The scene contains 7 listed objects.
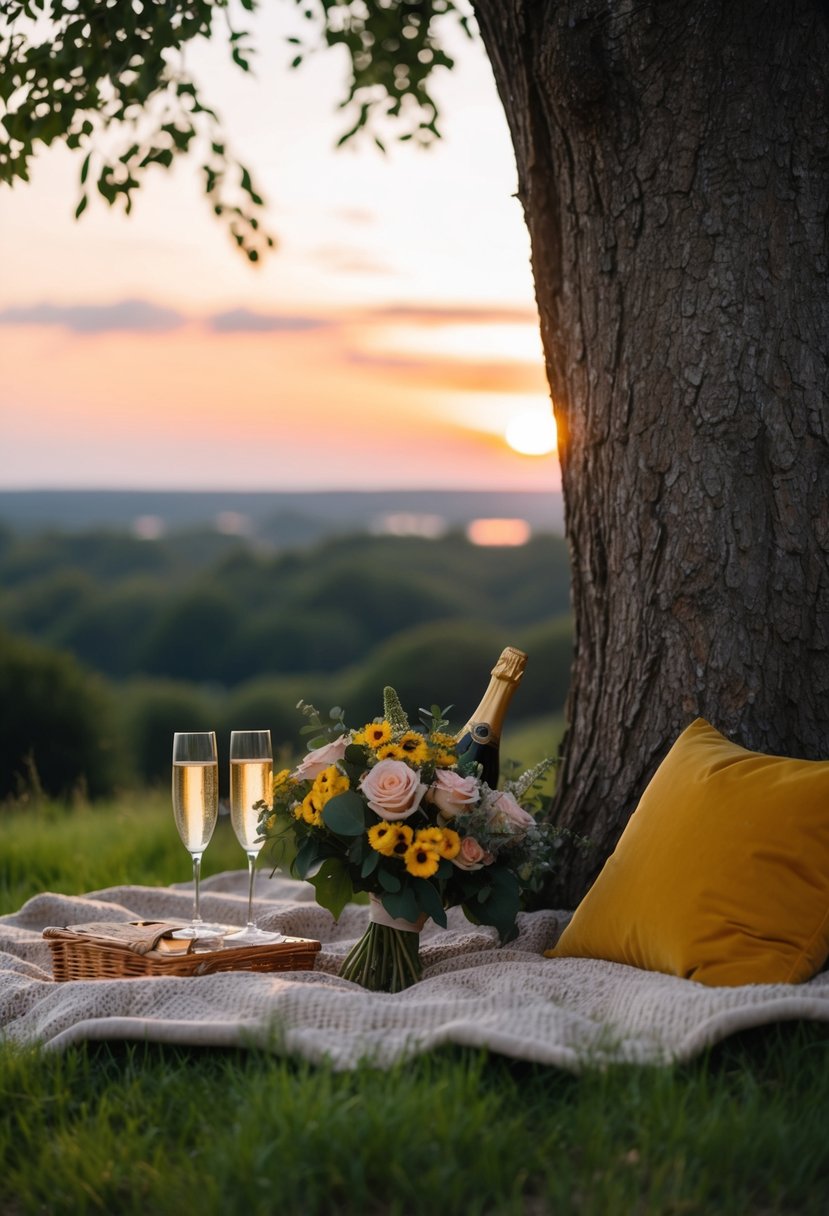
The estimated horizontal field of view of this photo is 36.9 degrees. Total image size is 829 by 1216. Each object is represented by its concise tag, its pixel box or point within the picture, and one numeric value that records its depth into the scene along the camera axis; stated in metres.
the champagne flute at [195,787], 2.94
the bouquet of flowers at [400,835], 2.82
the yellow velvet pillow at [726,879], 2.61
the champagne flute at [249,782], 3.01
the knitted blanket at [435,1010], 2.22
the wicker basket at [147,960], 2.85
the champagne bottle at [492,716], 3.38
